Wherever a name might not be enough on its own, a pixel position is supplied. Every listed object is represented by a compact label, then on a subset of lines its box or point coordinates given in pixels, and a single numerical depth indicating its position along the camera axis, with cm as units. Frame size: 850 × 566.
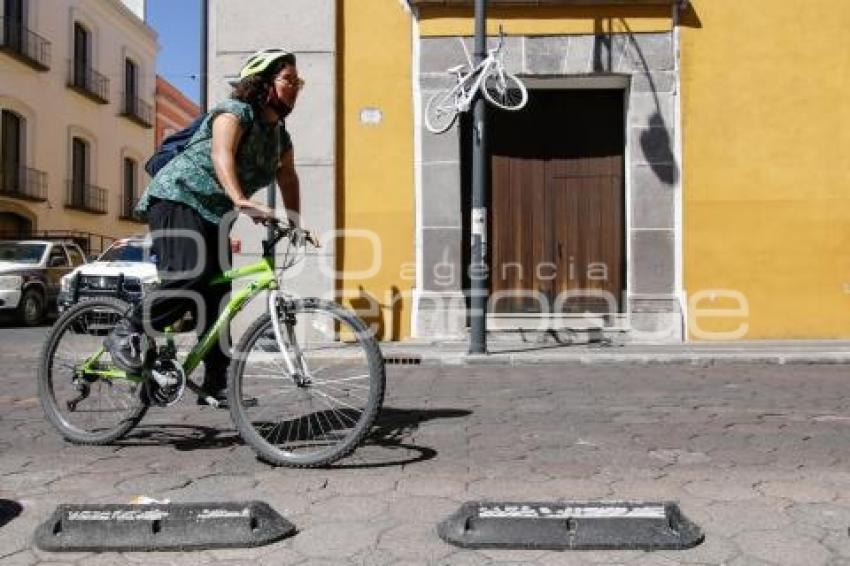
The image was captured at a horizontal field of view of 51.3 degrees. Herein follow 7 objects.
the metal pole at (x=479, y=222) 977
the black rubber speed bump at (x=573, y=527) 287
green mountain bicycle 384
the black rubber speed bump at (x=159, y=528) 289
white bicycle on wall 1051
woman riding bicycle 416
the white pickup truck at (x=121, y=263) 1302
